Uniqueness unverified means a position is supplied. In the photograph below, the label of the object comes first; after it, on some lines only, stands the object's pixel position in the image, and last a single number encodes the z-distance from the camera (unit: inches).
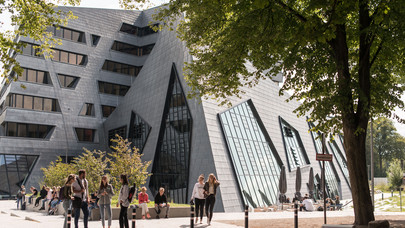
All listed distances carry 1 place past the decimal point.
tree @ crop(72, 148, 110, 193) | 882.7
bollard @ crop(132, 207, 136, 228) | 428.0
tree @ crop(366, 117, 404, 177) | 3956.7
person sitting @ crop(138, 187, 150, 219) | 686.5
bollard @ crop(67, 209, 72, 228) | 413.7
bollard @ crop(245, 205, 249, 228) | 463.4
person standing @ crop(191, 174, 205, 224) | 592.1
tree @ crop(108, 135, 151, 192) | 889.5
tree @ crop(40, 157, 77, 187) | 1195.9
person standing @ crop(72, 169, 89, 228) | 494.0
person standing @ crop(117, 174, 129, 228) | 494.6
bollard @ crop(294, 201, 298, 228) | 462.9
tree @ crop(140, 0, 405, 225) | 454.0
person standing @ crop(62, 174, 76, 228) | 501.0
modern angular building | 1154.7
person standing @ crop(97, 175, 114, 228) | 508.7
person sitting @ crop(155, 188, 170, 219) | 716.0
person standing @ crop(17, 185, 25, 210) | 1066.4
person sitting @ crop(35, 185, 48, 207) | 996.2
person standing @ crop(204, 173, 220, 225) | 594.4
